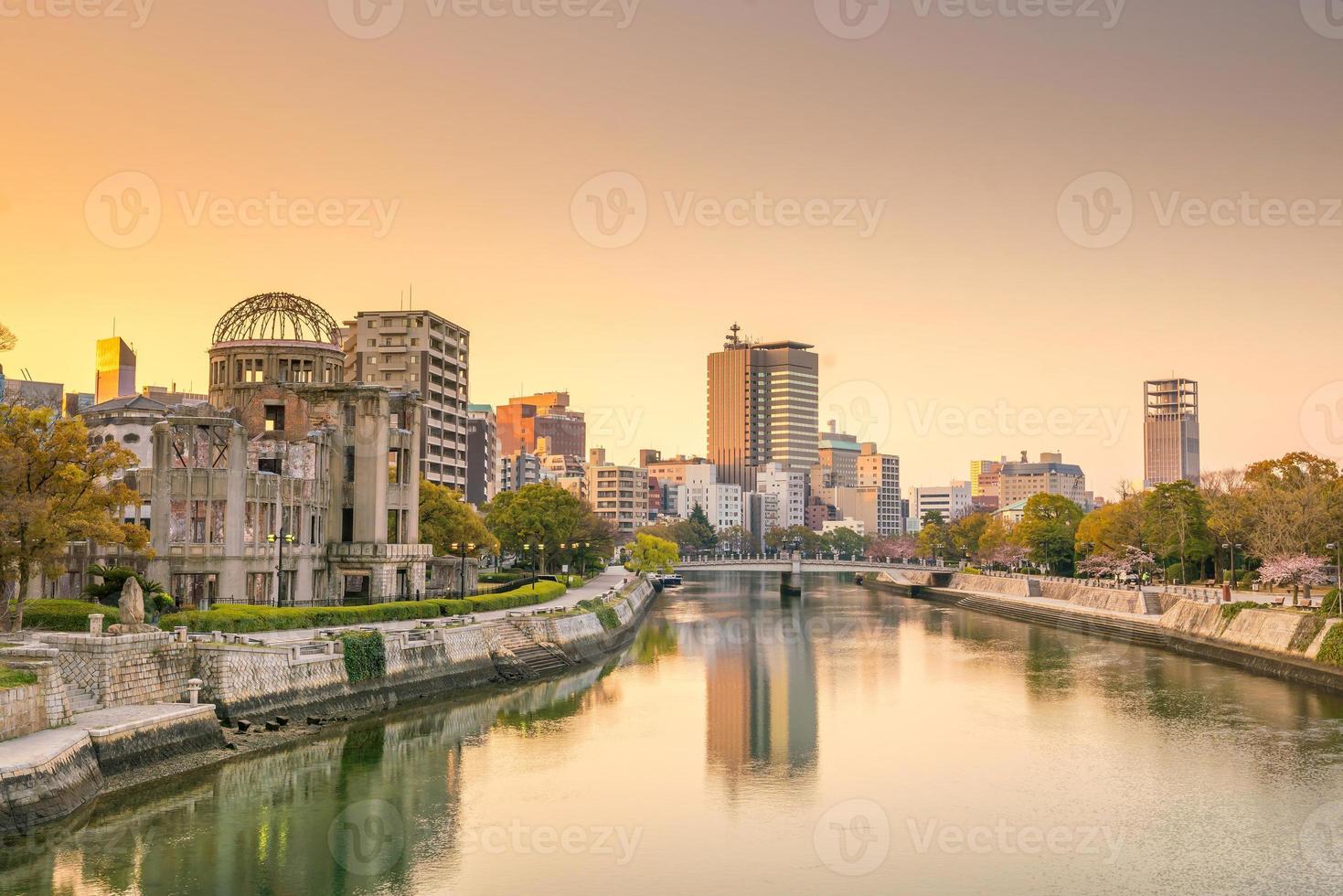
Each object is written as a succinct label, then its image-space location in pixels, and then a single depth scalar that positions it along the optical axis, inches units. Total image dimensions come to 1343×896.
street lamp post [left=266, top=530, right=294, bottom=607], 2497.5
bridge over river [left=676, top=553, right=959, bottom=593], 6358.3
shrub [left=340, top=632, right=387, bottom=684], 2004.2
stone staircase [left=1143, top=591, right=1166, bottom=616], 3567.9
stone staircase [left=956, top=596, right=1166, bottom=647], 3392.5
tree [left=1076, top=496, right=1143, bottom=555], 4458.7
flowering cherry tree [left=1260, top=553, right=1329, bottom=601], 2906.0
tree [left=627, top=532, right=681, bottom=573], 5856.3
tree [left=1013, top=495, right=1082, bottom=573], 5349.4
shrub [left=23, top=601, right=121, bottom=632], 1857.8
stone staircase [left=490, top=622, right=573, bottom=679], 2481.5
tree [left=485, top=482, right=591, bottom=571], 4343.0
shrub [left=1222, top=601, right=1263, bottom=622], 2933.1
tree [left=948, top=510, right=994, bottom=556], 7086.6
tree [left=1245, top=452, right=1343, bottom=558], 3134.8
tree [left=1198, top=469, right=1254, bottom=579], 3523.6
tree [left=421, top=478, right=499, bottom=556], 3548.2
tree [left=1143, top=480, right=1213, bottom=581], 3949.3
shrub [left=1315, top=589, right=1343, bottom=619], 2524.6
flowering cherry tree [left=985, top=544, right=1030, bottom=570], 5969.5
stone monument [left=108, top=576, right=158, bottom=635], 1630.2
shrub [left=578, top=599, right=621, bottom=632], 3225.6
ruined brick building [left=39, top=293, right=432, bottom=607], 2404.0
